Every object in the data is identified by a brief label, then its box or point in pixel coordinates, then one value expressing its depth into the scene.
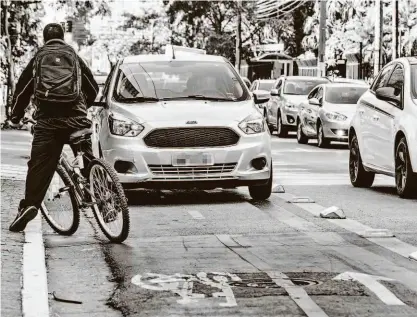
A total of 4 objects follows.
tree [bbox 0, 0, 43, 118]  35.62
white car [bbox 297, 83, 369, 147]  26.88
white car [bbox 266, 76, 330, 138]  31.91
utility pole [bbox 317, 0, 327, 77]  48.16
